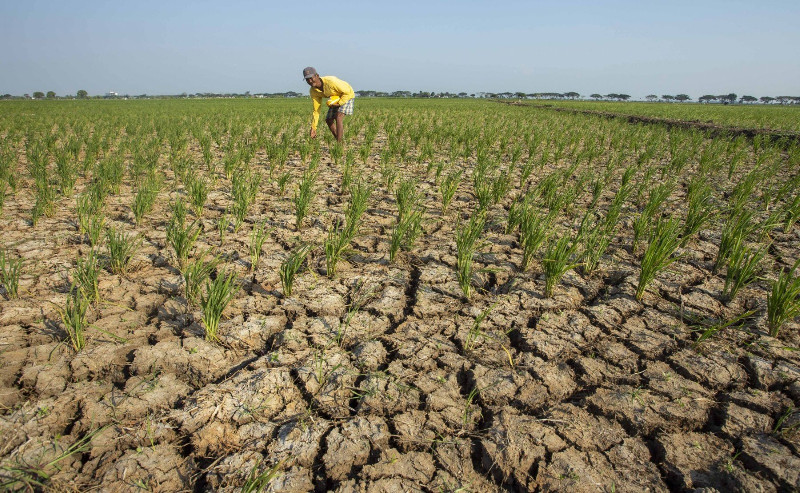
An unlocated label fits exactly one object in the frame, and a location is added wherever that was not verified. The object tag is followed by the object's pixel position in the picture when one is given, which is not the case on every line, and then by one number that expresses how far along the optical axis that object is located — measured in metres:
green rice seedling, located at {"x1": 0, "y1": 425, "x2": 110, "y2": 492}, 1.14
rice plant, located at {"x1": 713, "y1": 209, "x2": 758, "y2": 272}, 2.55
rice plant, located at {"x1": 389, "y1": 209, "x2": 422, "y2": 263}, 2.60
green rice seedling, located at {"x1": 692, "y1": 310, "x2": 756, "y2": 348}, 1.88
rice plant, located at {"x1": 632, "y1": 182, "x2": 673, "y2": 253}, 2.87
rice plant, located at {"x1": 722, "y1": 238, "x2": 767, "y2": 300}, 2.17
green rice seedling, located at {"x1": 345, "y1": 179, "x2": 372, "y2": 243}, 2.62
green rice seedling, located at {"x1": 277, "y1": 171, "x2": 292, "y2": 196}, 3.95
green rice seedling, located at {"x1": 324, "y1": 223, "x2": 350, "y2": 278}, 2.44
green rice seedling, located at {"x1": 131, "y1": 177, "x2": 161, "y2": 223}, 3.03
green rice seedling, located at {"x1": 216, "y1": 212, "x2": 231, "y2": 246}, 2.82
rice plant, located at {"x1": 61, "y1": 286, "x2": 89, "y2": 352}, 1.68
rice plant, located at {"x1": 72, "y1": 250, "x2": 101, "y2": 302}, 1.95
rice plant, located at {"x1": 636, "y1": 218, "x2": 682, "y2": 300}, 2.21
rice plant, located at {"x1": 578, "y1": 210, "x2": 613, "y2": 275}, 2.47
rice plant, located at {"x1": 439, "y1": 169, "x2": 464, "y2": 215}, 3.62
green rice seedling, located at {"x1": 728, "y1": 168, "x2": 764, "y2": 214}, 3.35
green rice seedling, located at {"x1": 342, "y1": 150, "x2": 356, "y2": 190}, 4.13
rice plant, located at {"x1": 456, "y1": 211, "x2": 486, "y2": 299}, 2.25
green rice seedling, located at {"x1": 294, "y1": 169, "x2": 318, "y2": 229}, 3.14
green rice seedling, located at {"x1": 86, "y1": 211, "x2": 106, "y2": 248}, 2.57
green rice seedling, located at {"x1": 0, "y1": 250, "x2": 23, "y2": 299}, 2.00
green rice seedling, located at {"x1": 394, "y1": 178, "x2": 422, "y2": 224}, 3.28
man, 5.37
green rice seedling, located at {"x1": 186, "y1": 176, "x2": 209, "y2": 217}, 3.27
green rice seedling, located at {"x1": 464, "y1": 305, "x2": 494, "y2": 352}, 1.88
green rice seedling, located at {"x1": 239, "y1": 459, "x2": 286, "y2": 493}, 1.11
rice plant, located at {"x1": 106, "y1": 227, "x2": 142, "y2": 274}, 2.25
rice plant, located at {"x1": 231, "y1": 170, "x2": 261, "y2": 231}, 3.04
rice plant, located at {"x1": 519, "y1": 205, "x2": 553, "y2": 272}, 2.48
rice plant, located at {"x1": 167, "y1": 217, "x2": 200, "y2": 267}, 2.37
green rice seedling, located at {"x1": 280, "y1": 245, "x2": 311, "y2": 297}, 2.17
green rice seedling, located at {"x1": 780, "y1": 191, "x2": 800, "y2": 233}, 3.16
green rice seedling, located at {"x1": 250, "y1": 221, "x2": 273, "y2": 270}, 2.45
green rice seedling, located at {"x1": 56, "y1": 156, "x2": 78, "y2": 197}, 3.66
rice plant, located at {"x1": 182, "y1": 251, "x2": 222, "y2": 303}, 2.02
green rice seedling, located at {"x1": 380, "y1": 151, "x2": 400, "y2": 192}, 4.29
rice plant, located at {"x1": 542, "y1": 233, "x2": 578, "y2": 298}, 2.20
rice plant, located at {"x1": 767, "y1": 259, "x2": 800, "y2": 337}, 1.89
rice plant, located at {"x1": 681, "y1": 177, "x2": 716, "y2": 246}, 2.89
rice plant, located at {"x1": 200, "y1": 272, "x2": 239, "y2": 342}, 1.77
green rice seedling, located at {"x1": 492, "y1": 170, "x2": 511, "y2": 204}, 3.81
